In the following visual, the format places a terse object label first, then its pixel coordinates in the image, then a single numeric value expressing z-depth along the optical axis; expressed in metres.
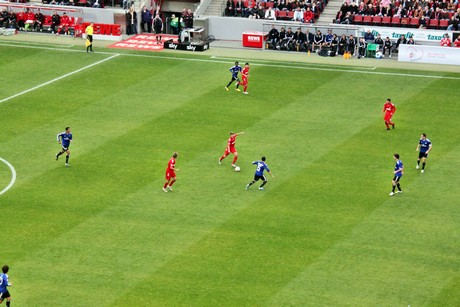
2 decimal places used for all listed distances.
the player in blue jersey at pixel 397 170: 51.56
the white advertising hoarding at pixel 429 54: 77.81
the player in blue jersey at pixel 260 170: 52.31
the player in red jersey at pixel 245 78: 69.25
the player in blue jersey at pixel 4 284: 39.66
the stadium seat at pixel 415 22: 82.50
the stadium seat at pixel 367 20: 84.06
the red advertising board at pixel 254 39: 83.38
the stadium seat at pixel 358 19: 84.19
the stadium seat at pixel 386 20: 83.44
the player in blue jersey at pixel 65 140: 55.62
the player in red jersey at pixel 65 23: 87.81
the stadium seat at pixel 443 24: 81.94
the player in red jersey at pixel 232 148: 55.59
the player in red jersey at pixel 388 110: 61.88
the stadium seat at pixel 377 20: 83.75
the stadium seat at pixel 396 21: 83.06
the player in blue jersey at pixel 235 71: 69.56
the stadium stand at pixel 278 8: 85.38
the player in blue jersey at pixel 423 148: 54.99
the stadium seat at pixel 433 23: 82.25
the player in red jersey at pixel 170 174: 52.03
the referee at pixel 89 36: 80.19
